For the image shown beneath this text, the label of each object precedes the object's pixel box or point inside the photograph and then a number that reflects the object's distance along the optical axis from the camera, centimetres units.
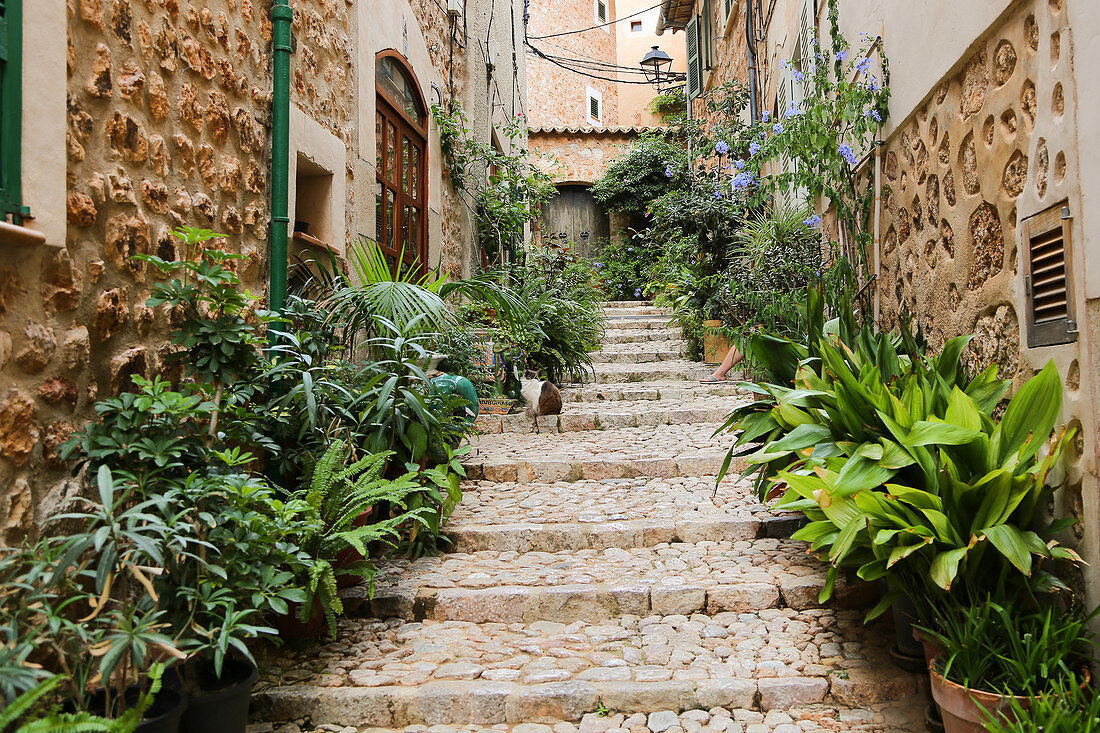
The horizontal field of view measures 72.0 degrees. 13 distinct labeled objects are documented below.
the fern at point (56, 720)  129
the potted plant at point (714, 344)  718
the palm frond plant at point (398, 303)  324
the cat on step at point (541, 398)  552
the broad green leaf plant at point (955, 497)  202
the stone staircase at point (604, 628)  233
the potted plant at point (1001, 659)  189
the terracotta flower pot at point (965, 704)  188
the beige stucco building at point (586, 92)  1466
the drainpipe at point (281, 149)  324
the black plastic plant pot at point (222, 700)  191
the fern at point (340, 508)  238
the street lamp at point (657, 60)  1605
